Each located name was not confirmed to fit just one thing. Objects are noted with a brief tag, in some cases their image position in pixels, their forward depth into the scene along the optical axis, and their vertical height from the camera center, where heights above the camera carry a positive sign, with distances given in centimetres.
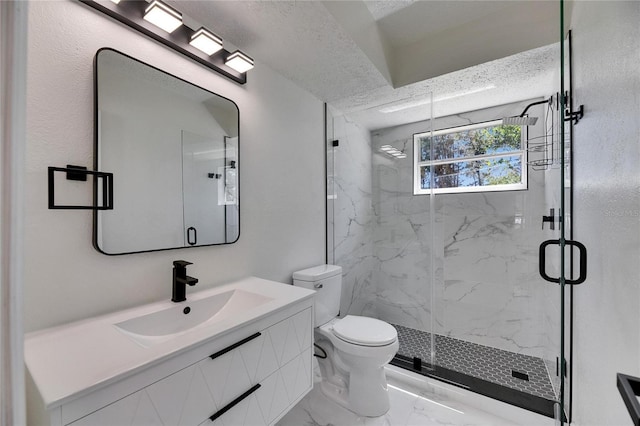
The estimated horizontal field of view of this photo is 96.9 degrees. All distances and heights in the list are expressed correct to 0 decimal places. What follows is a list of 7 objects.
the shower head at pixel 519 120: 197 +65
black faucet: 129 -30
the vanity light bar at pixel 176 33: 120 +85
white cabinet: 75 -59
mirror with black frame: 117 +26
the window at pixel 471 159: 257 +51
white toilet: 174 -86
